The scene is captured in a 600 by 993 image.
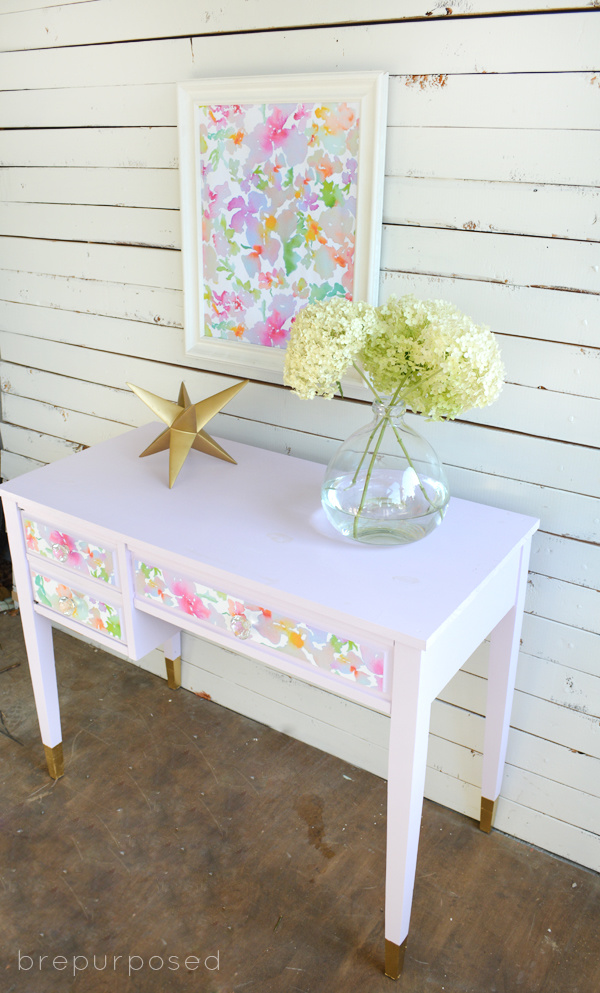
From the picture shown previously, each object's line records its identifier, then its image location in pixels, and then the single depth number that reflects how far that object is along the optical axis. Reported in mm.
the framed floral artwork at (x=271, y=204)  1491
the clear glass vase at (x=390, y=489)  1362
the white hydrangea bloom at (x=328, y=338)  1262
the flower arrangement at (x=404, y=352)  1201
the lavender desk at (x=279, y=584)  1213
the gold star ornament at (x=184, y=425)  1638
